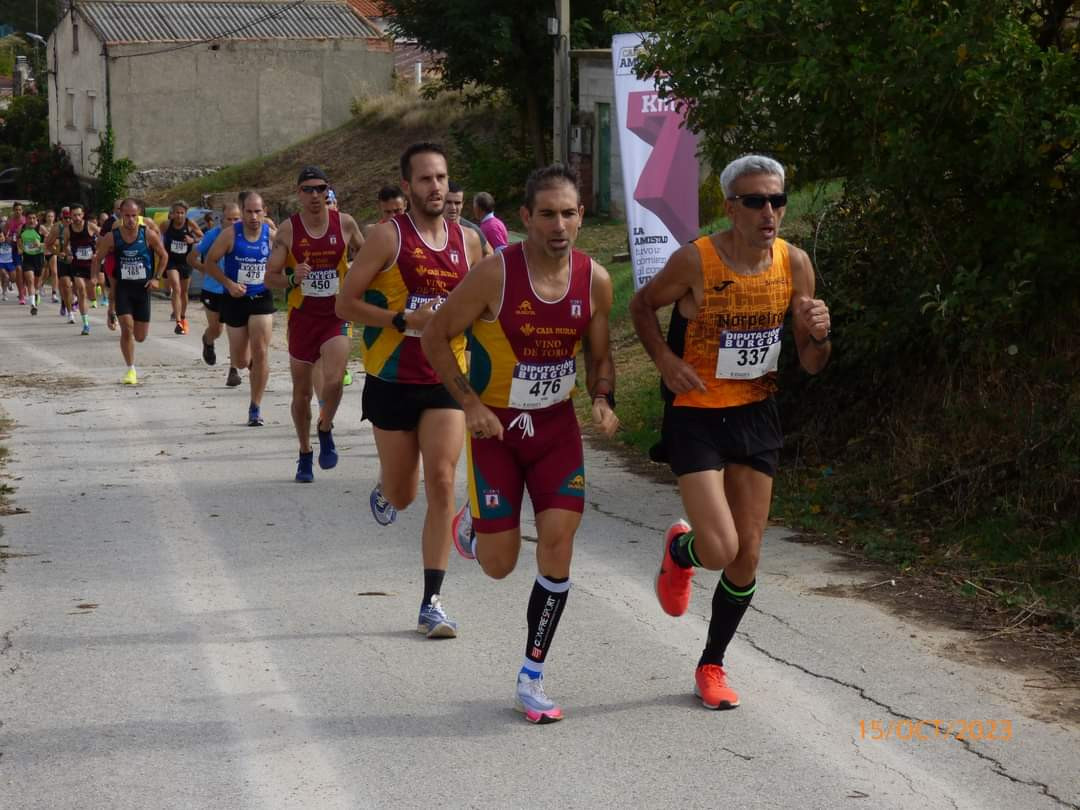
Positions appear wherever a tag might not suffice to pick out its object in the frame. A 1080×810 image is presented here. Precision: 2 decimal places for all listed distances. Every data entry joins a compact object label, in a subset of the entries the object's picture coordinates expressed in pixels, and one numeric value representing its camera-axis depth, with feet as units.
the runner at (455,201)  38.50
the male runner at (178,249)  73.56
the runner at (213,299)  46.37
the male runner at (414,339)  22.31
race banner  43.57
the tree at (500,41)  113.19
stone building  158.81
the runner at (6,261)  107.65
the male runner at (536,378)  18.30
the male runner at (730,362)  18.11
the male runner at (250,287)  42.37
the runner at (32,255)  100.12
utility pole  77.77
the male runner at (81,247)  80.79
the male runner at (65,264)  84.99
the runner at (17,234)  103.60
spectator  45.19
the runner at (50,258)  106.42
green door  109.70
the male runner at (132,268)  55.52
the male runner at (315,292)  33.42
